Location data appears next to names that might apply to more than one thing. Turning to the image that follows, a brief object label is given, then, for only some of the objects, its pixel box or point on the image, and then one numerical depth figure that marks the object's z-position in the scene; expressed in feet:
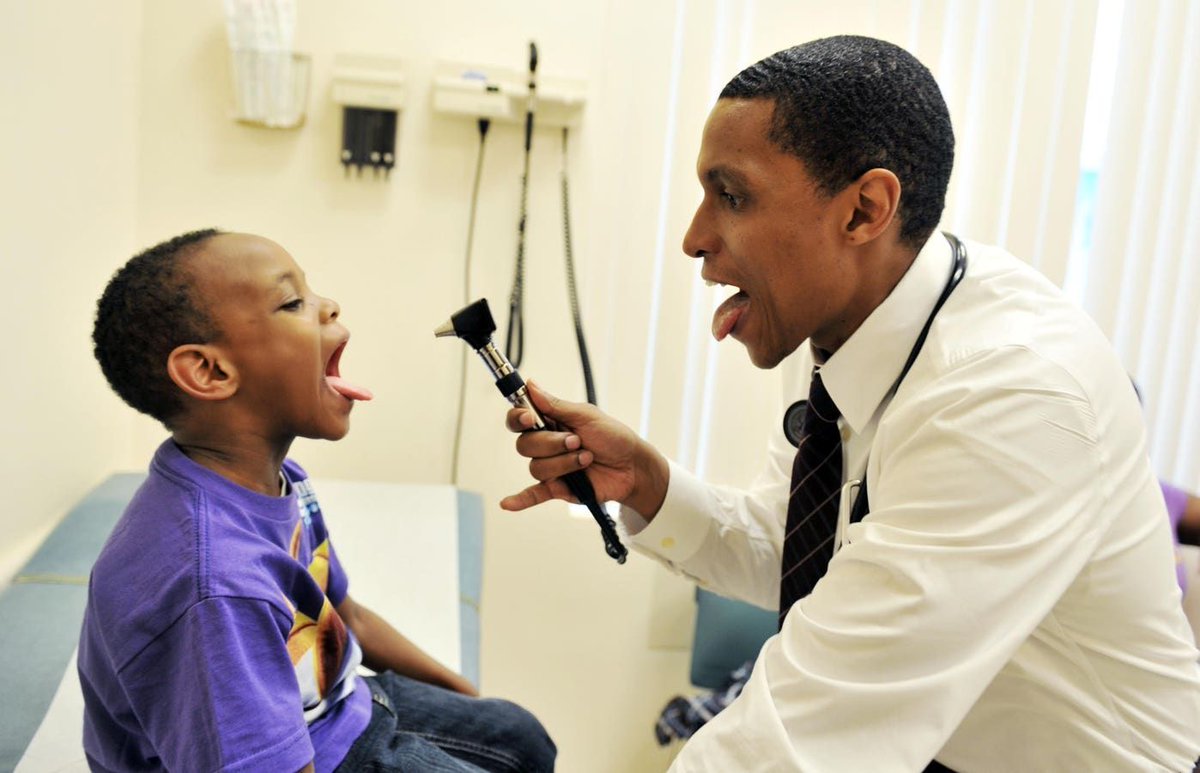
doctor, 2.99
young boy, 3.05
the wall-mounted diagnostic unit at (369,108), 7.06
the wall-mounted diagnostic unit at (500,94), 7.07
